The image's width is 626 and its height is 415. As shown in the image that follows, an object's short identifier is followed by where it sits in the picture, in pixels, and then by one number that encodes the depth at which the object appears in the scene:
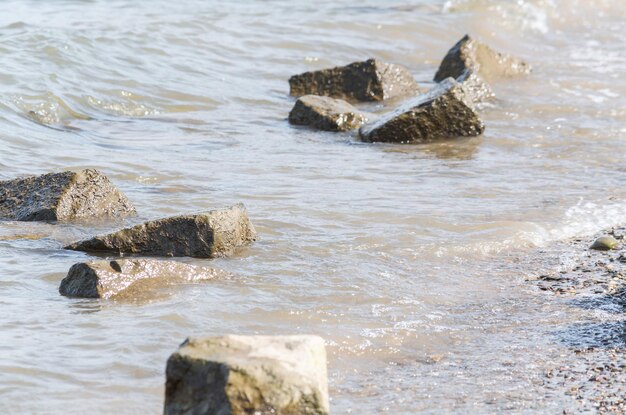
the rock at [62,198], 12.46
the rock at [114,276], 9.84
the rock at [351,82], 22.84
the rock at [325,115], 19.42
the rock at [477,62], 24.78
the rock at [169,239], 11.21
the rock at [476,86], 22.16
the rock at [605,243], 12.12
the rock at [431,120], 18.47
